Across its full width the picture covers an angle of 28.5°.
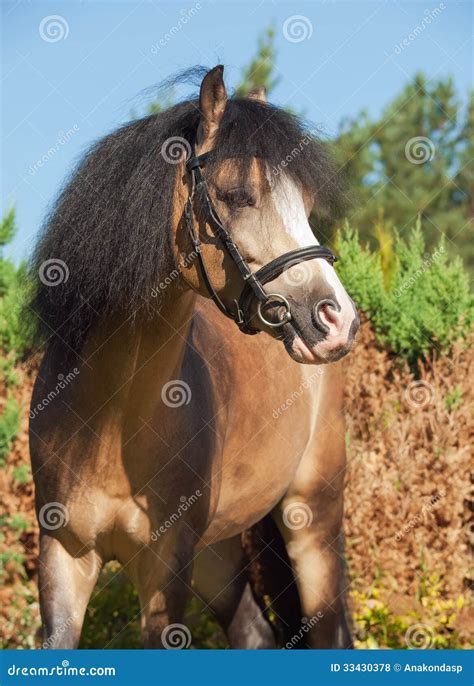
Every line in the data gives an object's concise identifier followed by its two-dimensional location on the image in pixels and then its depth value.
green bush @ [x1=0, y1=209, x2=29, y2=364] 6.06
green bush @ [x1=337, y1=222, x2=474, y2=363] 6.79
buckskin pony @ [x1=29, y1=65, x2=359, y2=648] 3.38
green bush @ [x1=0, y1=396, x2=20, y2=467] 5.89
